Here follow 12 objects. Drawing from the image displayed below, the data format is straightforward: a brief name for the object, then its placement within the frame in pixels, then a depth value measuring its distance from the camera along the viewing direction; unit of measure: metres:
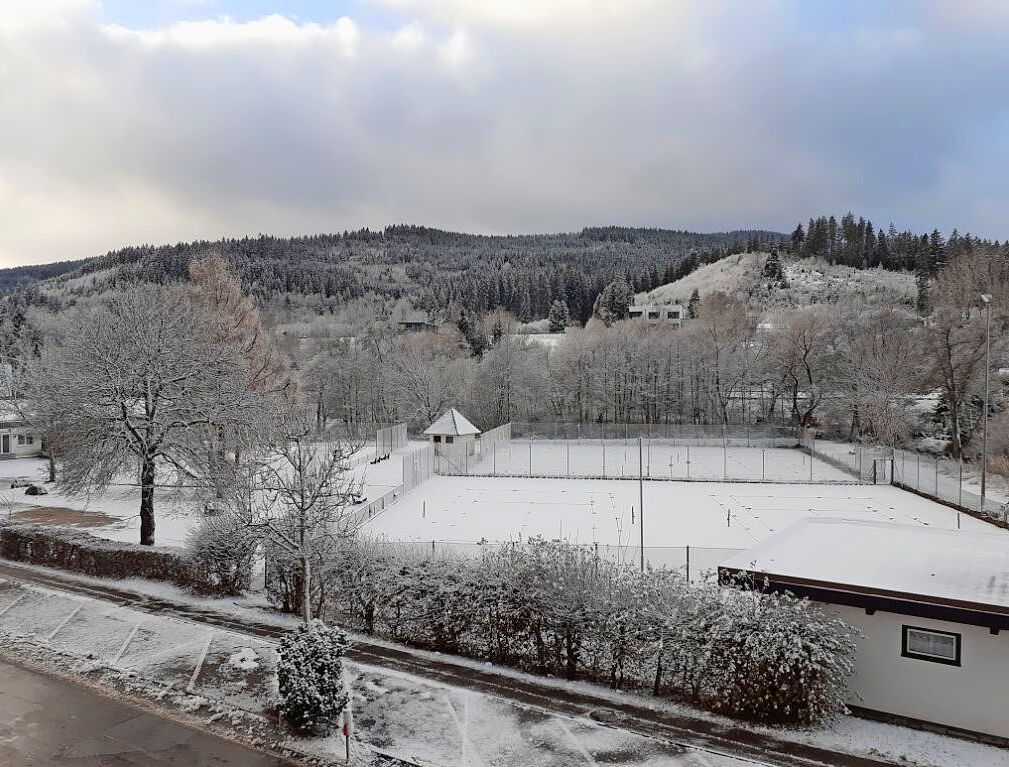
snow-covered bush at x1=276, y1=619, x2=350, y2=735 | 9.16
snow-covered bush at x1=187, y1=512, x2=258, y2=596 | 15.00
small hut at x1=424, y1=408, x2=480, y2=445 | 40.66
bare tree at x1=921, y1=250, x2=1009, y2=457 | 39.59
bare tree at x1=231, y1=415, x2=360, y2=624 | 11.43
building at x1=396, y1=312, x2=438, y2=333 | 110.56
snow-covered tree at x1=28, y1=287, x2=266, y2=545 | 18.80
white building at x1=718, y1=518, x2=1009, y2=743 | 9.60
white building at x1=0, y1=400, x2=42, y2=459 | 41.50
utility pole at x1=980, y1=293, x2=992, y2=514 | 26.05
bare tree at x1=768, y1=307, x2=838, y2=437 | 55.78
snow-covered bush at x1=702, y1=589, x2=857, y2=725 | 9.45
